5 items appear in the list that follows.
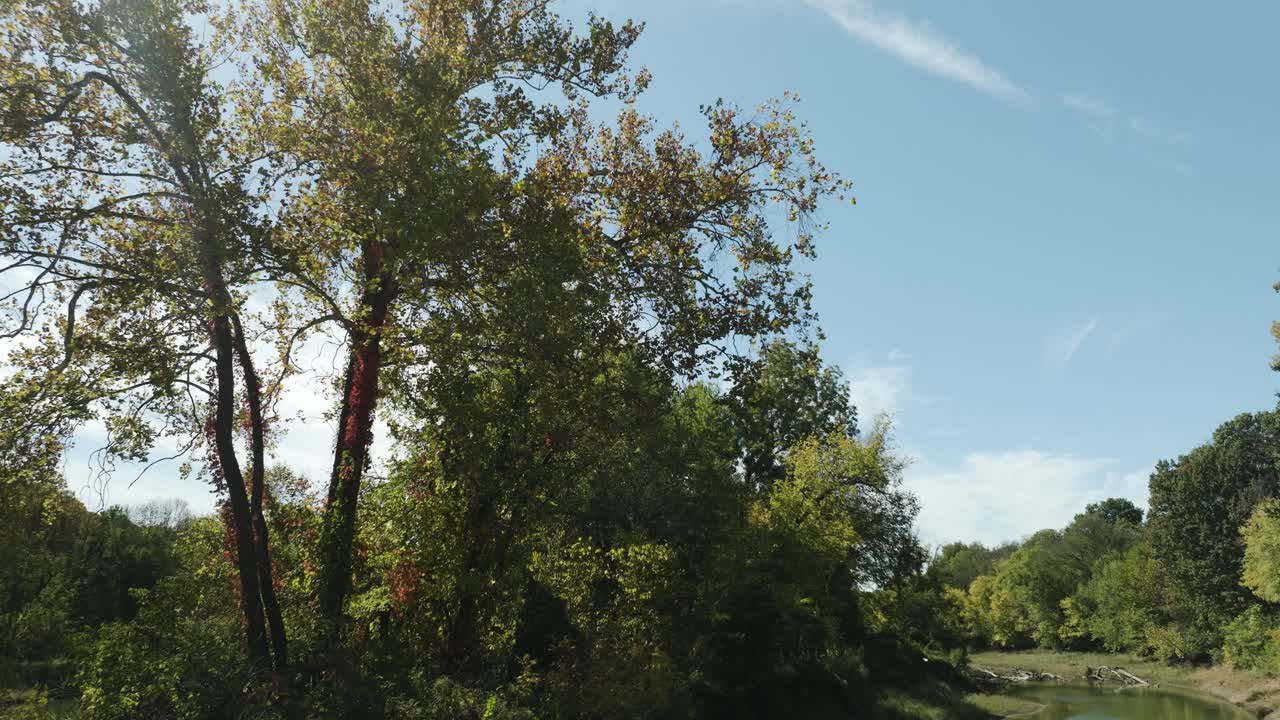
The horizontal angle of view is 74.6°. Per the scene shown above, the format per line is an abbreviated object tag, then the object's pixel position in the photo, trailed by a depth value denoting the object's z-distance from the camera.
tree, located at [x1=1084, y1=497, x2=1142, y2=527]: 106.19
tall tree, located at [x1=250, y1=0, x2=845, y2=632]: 11.43
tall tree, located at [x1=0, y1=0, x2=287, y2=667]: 10.91
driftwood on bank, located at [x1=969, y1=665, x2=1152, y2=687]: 53.53
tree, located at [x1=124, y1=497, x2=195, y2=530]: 79.88
